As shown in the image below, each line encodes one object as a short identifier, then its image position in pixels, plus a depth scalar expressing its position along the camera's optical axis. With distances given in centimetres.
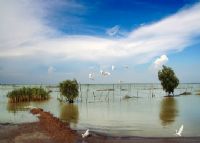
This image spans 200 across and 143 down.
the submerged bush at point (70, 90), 2687
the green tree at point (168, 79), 3616
